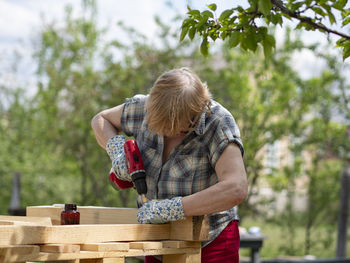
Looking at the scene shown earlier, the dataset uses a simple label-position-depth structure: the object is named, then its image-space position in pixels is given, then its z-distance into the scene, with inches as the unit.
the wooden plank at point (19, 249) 155.6
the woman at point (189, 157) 189.0
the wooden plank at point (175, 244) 189.2
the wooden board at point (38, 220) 198.2
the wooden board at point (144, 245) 181.3
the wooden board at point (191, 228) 190.5
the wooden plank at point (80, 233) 159.3
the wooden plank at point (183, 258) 192.2
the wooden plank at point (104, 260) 171.8
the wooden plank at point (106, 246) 171.0
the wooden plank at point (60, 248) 162.9
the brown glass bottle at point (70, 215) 205.3
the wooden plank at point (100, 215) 215.8
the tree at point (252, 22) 204.0
